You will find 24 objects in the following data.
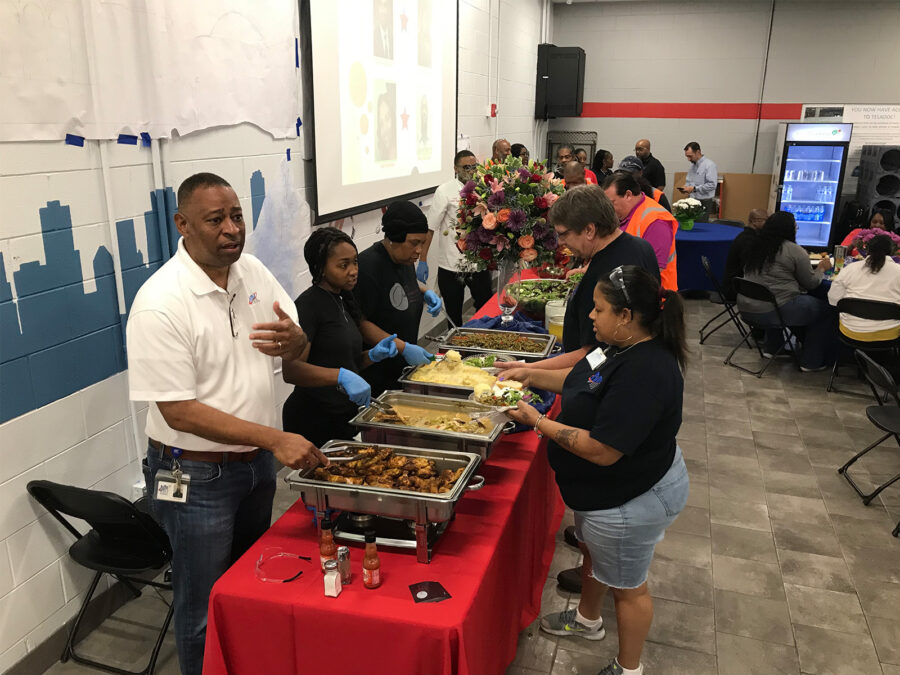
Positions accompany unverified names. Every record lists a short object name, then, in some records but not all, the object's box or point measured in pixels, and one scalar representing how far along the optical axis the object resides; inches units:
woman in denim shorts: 73.1
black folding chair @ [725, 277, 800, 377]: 210.2
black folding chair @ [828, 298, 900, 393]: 183.8
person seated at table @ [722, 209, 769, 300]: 221.8
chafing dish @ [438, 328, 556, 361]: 119.6
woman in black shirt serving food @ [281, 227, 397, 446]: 90.7
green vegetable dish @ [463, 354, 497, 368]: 112.1
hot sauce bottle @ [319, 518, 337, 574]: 66.4
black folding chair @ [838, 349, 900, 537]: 135.4
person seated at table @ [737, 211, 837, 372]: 209.3
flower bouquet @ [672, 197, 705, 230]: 299.6
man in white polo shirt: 67.4
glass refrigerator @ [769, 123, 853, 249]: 362.9
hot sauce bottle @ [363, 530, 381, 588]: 64.6
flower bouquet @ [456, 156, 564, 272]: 125.7
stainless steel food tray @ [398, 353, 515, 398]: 100.1
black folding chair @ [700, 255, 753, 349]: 235.6
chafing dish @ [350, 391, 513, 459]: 83.5
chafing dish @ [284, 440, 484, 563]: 67.1
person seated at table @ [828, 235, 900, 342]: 182.9
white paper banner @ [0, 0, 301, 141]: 82.0
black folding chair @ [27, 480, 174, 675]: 85.9
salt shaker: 63.8
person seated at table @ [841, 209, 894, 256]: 234.2
